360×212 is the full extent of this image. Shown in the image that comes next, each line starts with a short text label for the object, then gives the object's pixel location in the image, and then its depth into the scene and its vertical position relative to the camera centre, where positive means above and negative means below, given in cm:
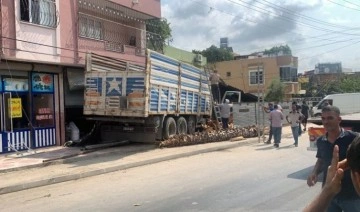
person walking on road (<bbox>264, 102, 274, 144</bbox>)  2080 -9
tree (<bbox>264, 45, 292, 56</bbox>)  8825 +1143
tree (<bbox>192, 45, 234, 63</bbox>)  8014 +897
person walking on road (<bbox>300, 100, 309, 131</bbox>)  2445 -24
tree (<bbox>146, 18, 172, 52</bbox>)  2770 +561
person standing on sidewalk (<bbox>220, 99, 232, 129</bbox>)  2141 -24
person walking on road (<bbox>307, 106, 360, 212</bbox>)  448 -34
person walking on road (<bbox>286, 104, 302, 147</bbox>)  1674 -54
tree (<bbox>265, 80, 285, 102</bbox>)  5591 +166
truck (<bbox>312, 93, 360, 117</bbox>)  2998 +29
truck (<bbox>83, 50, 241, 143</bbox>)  1527 +37
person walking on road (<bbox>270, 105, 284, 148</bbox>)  1666 -61
